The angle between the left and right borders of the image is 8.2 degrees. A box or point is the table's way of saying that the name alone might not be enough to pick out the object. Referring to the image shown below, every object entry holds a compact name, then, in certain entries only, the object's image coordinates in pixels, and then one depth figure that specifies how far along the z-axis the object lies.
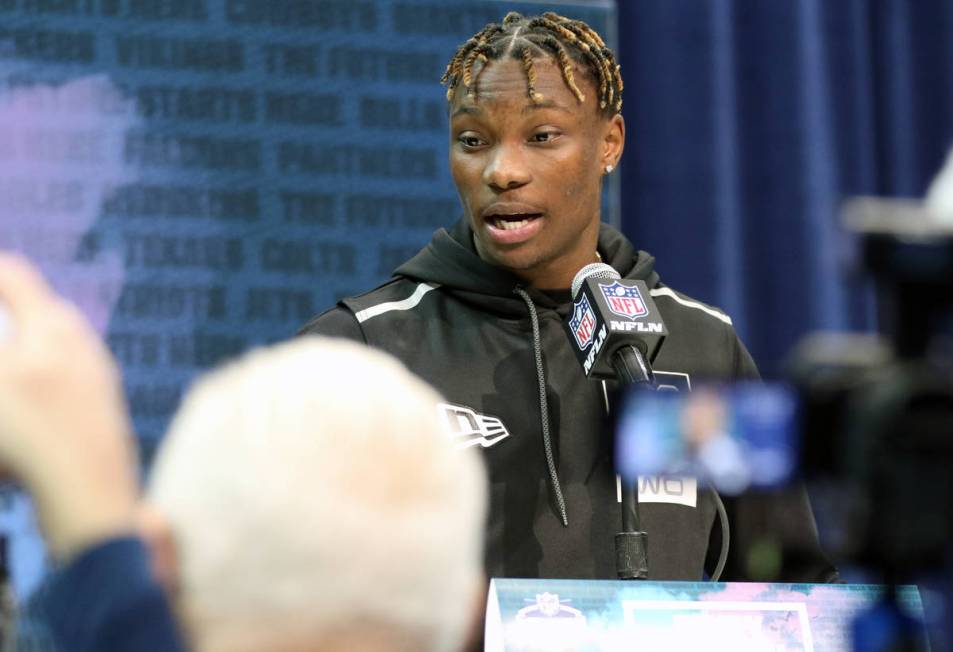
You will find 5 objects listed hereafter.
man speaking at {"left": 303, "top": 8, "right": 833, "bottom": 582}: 5.70
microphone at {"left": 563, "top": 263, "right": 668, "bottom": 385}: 5.49
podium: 5.33
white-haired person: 2.97
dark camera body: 3.52
